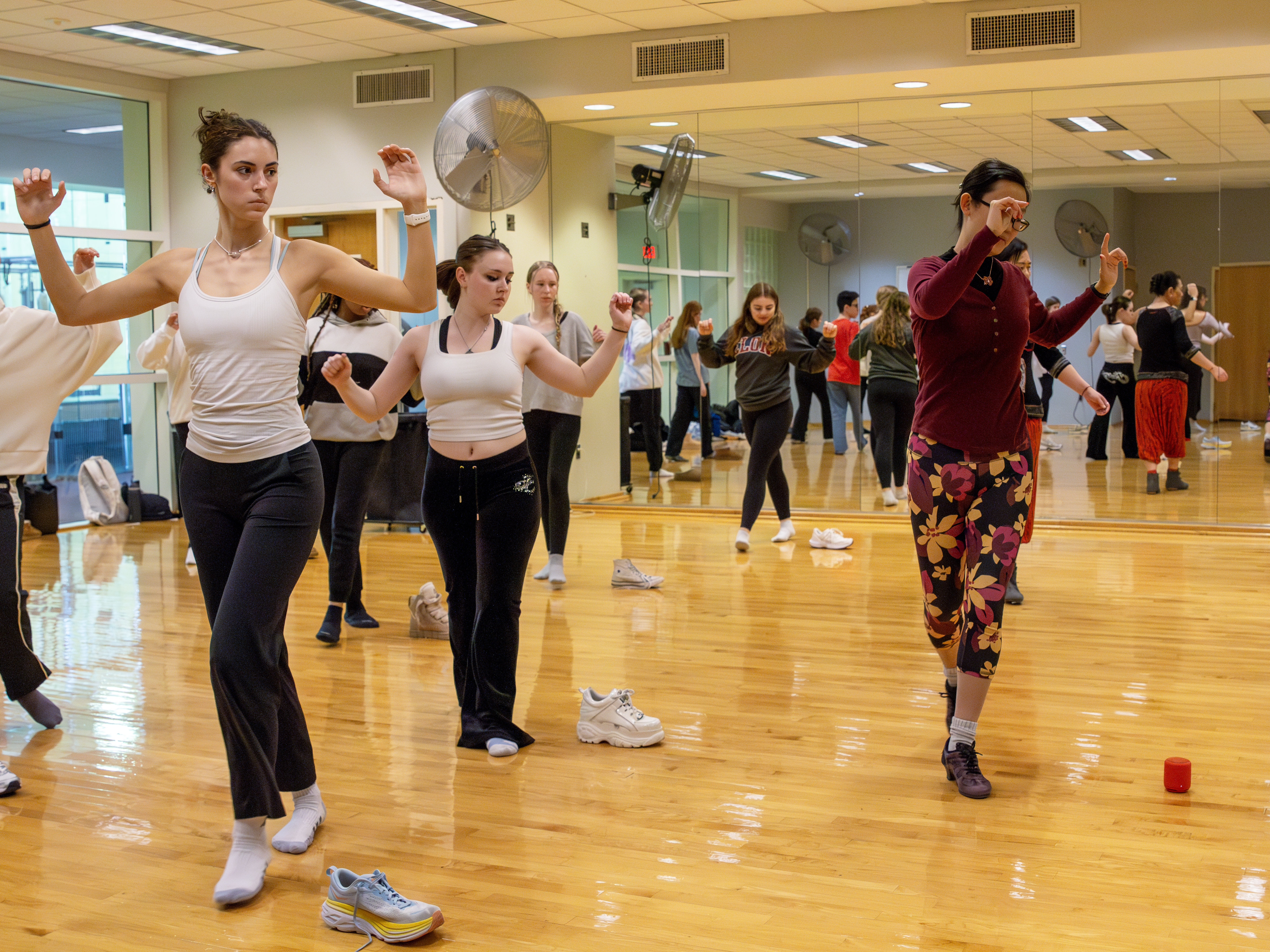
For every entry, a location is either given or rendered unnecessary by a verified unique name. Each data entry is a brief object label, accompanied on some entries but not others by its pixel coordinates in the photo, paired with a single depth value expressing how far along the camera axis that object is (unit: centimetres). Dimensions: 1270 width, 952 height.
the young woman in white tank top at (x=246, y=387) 265
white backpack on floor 927
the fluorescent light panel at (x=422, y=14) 761
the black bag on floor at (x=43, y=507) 874
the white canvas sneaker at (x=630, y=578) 654
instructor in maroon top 323
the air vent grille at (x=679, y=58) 812
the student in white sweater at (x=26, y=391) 376
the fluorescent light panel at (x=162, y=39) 816
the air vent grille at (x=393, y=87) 895
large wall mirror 850
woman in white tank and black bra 371
